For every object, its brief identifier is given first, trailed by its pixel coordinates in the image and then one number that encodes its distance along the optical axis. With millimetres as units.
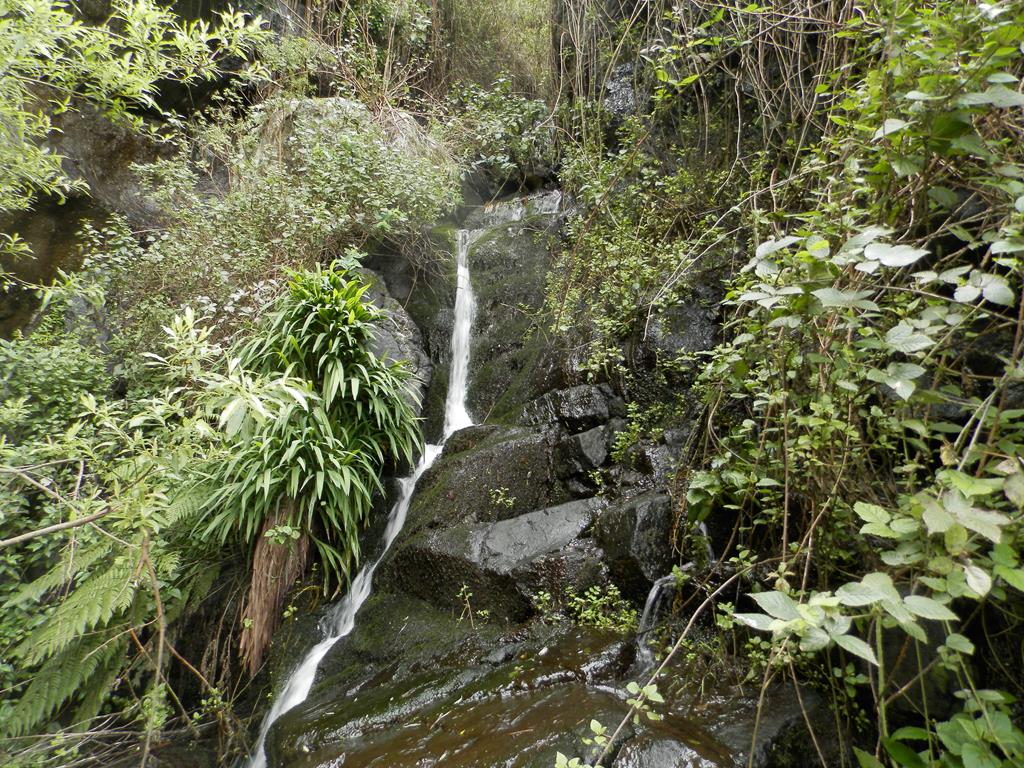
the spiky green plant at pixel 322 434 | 3883
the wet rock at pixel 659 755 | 2033
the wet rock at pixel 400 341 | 5336
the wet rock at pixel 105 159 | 6777
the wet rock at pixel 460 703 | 2475
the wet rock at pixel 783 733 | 2086
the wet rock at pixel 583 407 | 4359
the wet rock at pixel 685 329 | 4324
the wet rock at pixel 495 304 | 5375
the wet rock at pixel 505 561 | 3486
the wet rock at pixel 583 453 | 4086
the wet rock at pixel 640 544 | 3166
